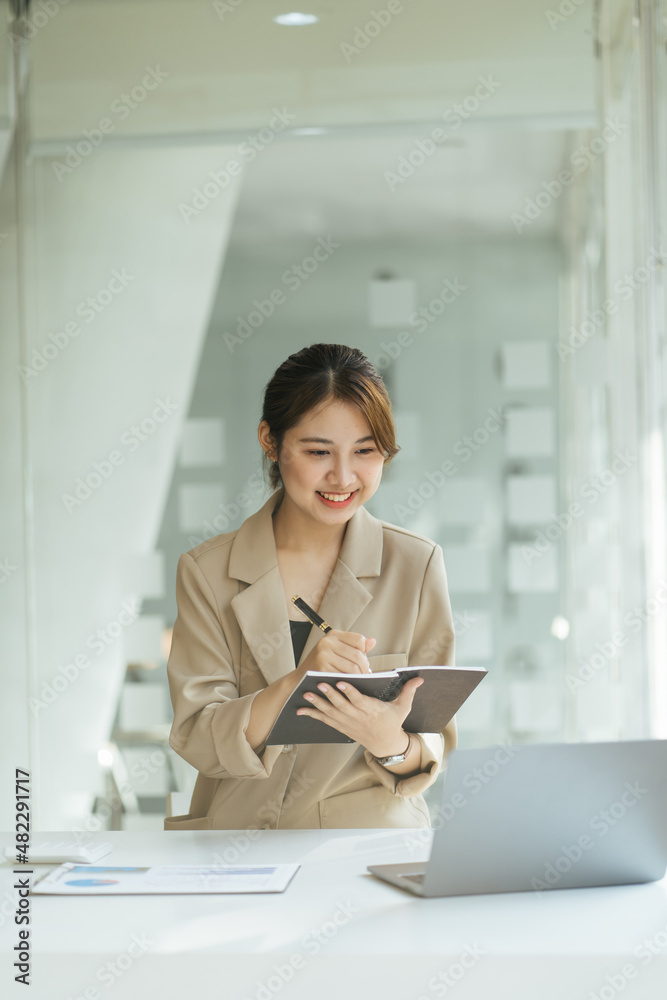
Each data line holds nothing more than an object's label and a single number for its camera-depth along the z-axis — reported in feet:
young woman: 11.10
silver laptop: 9.66
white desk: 9.34
